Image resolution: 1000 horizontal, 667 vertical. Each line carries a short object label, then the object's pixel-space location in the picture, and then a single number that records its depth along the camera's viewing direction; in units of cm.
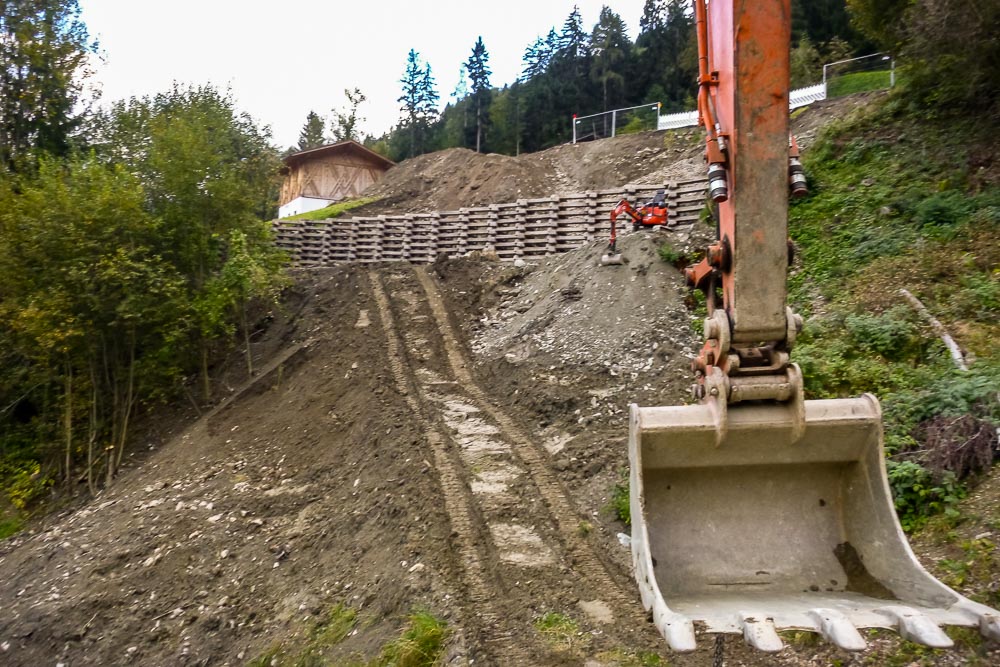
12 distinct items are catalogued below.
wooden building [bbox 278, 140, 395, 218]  3675
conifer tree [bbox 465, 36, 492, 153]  4922
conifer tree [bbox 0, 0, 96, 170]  1808
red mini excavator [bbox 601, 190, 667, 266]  1485
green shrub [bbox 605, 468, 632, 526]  705
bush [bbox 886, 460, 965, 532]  590
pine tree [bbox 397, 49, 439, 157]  5722
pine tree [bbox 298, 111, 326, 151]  5938
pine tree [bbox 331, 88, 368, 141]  5438
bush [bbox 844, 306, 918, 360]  841
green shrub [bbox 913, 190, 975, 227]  1063
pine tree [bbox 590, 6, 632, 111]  4609
